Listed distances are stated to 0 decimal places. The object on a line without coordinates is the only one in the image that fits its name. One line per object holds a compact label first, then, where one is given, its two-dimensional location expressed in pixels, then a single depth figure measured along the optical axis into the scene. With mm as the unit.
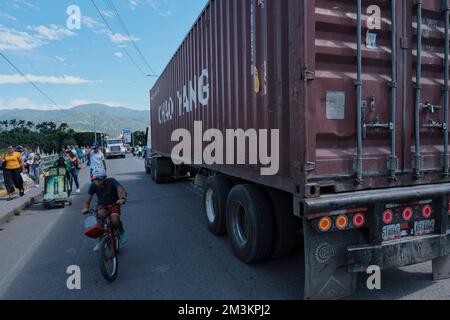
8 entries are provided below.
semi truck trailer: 3059
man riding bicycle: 4664
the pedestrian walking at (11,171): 9812
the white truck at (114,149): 39812
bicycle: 3947
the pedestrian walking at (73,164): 11216
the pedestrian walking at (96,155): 9670
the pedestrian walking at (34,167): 12633
